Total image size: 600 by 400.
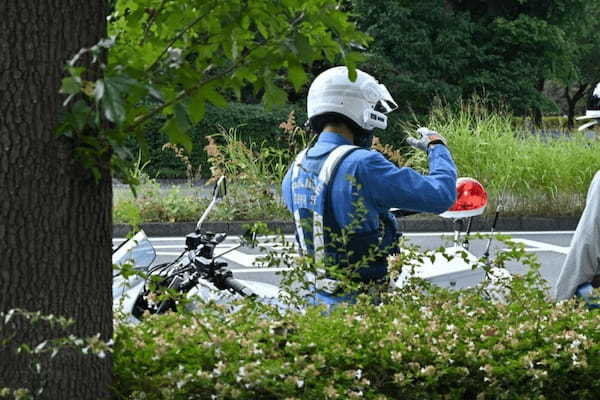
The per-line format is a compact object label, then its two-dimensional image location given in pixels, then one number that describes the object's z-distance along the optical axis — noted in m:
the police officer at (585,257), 7.60
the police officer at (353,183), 7.85
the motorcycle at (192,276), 9.28
